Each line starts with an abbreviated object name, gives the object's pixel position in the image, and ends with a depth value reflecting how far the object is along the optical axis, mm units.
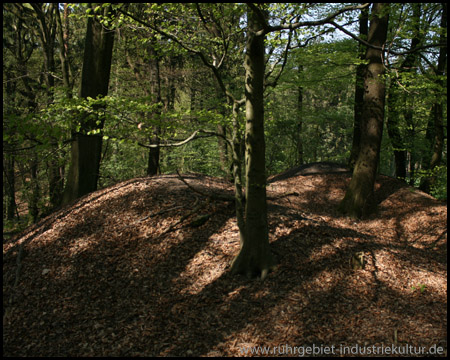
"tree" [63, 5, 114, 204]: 7914
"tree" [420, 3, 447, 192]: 11469
